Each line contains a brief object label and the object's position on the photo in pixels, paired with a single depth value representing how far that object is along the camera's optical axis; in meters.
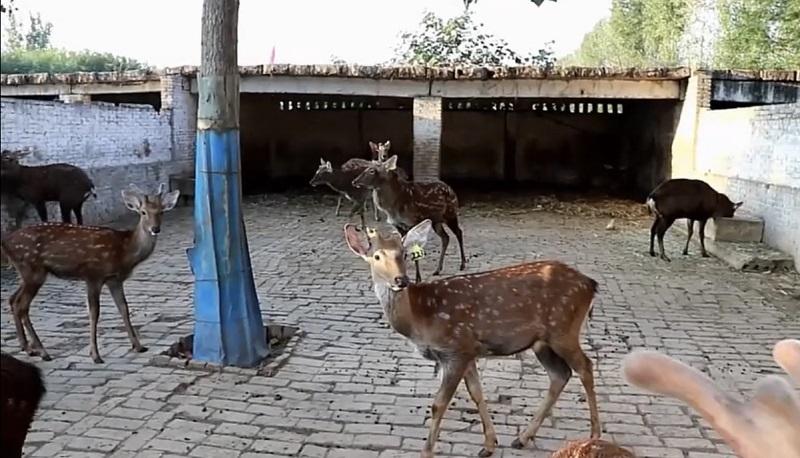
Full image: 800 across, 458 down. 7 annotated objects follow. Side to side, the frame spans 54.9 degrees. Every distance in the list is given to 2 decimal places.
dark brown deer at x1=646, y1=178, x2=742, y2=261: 8.62
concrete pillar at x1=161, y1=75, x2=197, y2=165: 12.64
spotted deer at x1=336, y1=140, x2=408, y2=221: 10.47
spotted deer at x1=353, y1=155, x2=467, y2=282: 7.59
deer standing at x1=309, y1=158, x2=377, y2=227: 10.44
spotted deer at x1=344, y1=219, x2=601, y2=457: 3.41
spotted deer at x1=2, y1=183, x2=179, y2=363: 4.40
